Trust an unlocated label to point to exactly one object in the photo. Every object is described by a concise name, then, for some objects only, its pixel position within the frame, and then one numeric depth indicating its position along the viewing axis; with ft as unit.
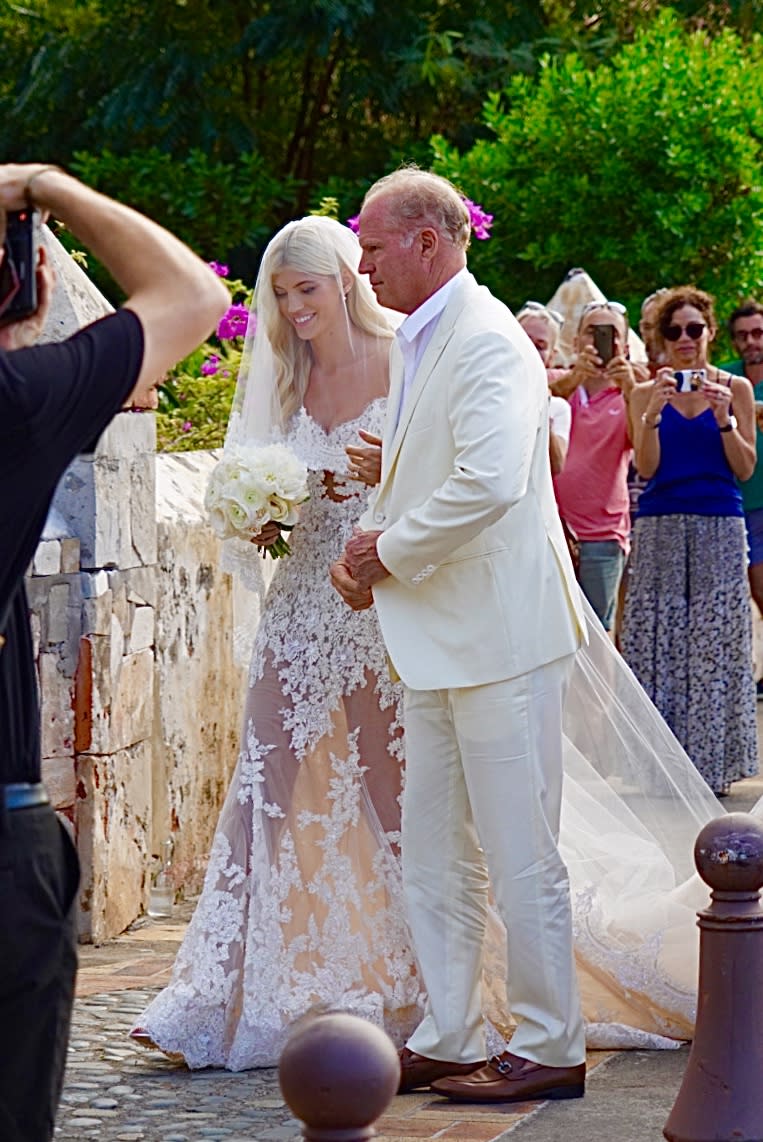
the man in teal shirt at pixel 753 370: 33.04
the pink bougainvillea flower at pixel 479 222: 27.17
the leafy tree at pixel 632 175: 45.83
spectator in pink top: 29.68
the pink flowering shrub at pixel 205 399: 30.91
